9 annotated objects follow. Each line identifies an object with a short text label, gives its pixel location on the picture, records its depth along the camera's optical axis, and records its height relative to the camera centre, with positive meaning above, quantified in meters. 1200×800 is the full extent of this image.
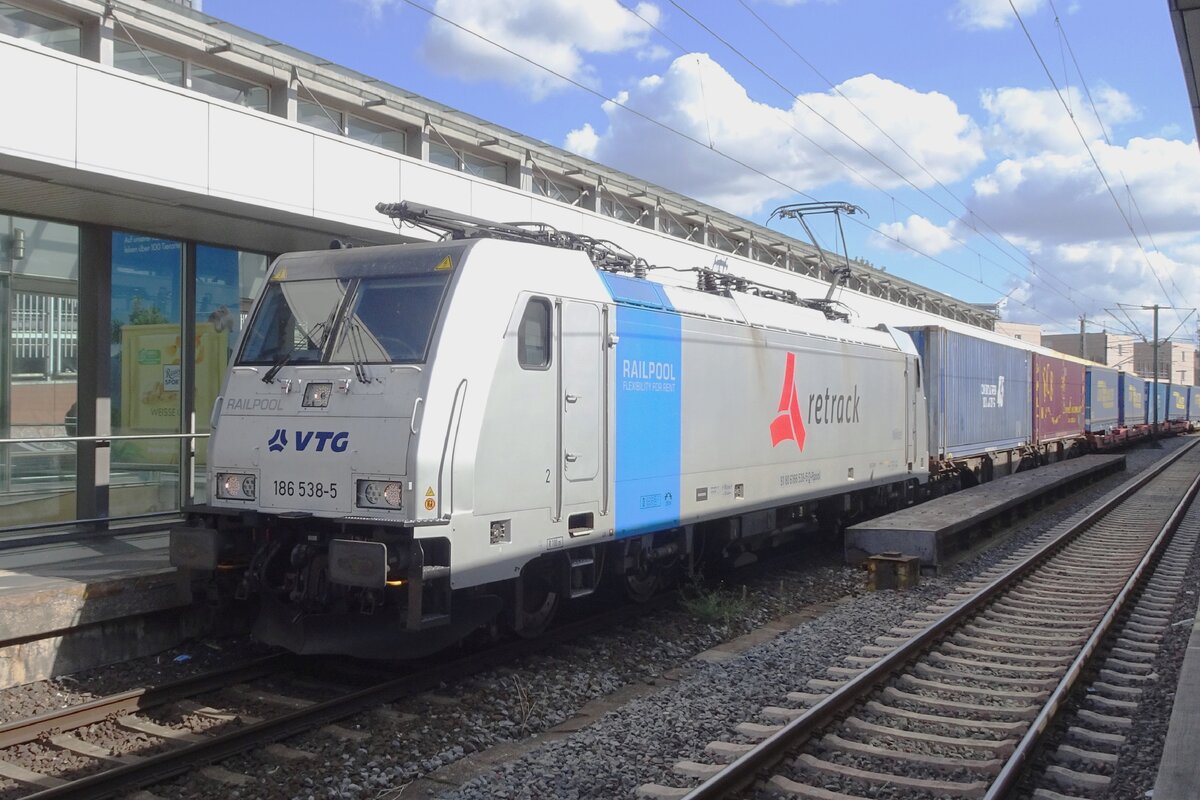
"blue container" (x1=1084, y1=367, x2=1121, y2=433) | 34.69 +0.31
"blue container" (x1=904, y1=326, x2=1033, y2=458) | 18.78 +0.29
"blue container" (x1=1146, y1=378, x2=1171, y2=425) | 48.12 +0.52
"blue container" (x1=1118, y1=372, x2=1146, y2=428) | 41.28 +0.37
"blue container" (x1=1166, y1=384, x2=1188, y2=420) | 57.47 +0.42
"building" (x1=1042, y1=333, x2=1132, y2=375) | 100.69 +6.55
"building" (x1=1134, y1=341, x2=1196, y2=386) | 102.25 +5.31
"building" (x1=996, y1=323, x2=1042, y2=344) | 79.69 +6.21
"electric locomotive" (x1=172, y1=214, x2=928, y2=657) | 6.54 -0.30
